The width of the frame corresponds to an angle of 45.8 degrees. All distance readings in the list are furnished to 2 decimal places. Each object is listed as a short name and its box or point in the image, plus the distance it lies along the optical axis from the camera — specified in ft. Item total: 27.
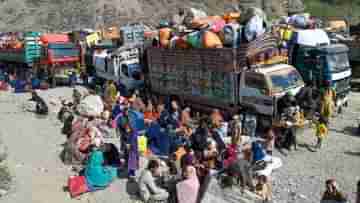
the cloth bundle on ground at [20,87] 65.58
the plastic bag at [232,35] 35.24
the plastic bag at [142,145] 31.90
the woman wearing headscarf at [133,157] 27.66
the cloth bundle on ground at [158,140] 32.32
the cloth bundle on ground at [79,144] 31.45
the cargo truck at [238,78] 34.40
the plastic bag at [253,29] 34.50
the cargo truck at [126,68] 50.93
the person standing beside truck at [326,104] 34.47
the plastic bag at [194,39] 38.37
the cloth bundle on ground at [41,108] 48.83
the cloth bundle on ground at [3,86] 68.69
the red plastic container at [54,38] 70.63
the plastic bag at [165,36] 43.71
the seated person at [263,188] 23.38
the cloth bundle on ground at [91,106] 44.32
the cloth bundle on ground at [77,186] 26.22
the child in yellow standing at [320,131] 31.37
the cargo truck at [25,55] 71.56
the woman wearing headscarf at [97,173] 26.86
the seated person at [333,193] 20.11
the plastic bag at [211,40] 36.47
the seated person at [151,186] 24.25
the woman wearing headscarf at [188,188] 23.03
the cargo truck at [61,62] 65.87
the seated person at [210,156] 27.94
